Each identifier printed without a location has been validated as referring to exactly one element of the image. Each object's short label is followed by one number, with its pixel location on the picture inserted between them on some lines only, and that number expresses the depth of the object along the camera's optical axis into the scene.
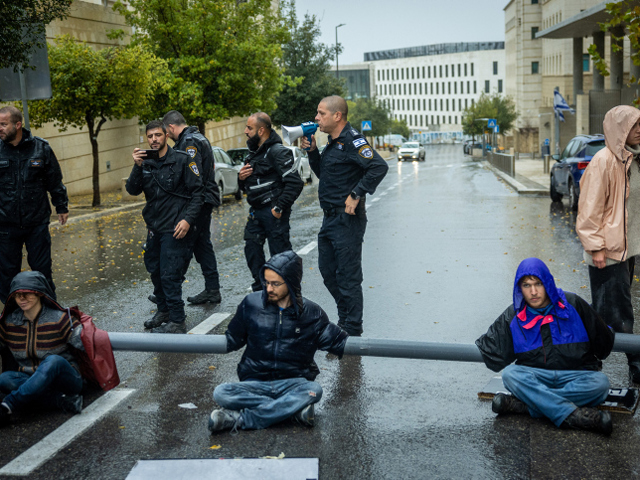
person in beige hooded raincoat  5.60
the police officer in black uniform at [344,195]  6.69
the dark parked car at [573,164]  16.69
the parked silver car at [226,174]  21.89
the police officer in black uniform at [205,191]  8.18
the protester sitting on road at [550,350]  4.89
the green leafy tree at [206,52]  27.83
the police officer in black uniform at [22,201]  7.36
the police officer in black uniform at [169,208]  7.32
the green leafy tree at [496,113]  80.94
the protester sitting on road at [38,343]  5.30
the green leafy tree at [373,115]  86.19
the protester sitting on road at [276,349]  4.95
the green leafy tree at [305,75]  47.09
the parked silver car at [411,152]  60.75
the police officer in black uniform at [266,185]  8.17
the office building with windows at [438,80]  161.00
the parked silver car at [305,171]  30.59
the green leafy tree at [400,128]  132.50
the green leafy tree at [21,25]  11.17
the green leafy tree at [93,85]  20.23
